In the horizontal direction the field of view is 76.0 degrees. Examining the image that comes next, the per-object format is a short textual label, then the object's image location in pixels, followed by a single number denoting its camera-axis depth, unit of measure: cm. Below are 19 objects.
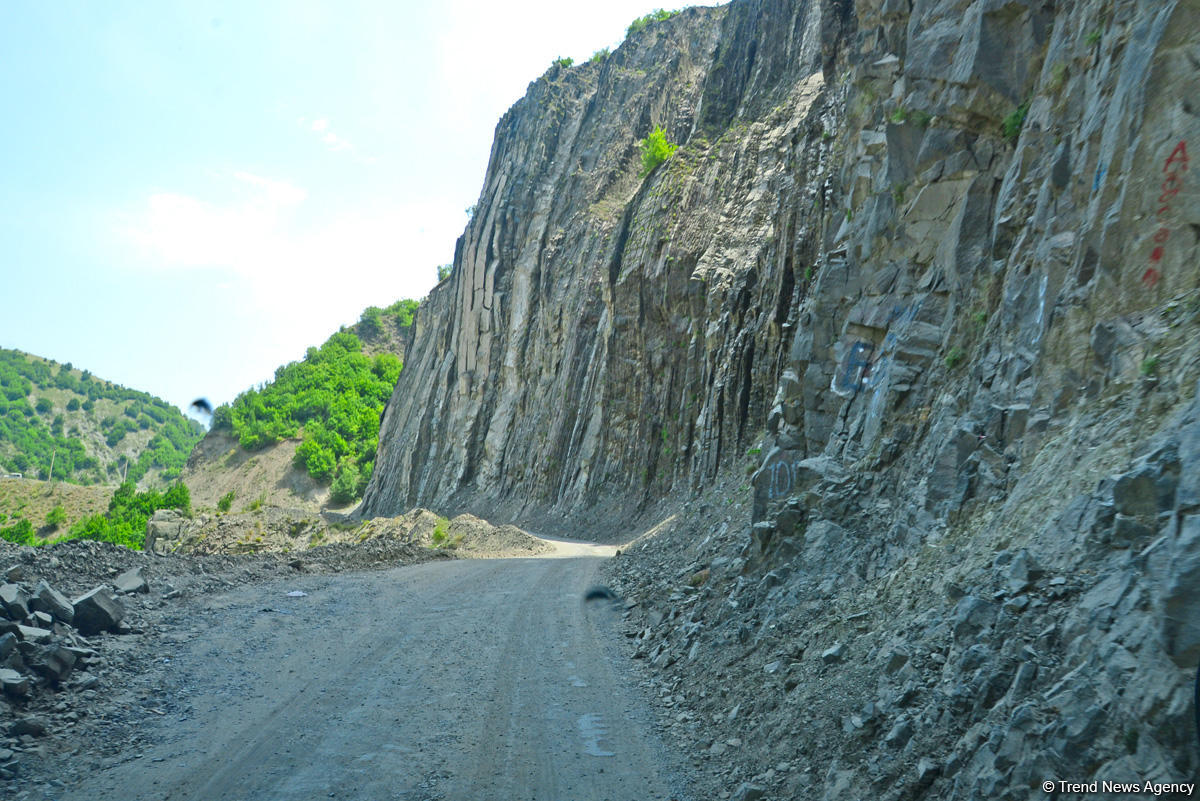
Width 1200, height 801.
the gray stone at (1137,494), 416
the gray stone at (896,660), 534
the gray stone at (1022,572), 471
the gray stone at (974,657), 454
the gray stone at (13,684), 604
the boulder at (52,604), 757
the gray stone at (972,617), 480
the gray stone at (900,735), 466
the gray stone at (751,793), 521
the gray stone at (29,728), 564
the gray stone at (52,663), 650
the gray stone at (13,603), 700
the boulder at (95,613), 798
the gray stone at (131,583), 970
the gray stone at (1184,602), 334
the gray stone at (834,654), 630
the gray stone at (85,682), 663
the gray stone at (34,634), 672
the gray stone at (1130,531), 413
